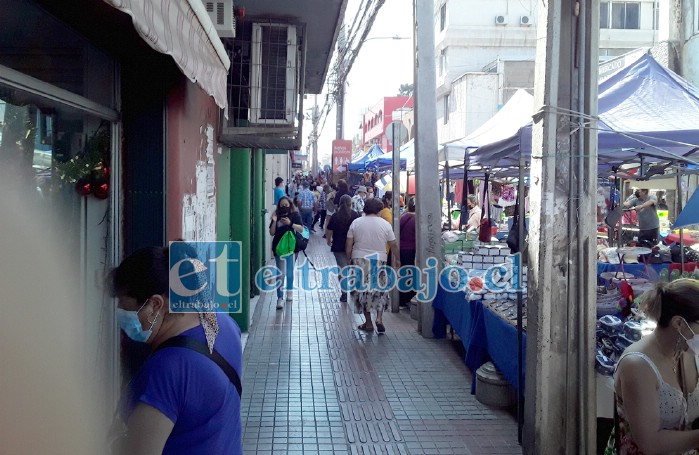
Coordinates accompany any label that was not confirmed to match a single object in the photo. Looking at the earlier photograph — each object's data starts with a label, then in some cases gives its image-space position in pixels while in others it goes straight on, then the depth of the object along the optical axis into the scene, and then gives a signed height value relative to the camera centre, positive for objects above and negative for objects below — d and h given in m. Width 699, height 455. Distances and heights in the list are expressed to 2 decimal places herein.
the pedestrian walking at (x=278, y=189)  14.07 +0.41
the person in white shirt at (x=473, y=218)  13.55 -0.19
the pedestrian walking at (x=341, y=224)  10.72 -0.26
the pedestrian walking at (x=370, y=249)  8.43 -0.52
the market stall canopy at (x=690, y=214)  5.32 -0.03
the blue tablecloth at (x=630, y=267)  7.36 -0.66
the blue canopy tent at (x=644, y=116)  5.31 +0.80
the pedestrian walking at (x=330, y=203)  19.25 +0.15
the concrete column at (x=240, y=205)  8.47 +0.03
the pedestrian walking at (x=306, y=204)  17.48 +0.10
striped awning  2.39 +0.77
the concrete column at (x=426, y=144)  8.61 +0.85
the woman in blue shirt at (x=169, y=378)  1.96 -0.53
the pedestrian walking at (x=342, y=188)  14.35 +0.44
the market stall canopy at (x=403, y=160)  14.56 +1.17
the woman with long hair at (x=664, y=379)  2.69 -0.71
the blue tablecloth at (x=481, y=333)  5.50 -1.20
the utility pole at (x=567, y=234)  4.14 -0.16
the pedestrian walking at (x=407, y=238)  10.02 -0.45
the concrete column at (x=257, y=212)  11.08 -0.08
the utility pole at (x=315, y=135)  36.49 +4.79
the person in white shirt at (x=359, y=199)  15.21 +0.22
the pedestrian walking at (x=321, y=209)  23.75 -0.04
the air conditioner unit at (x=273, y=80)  6.83 +1.33
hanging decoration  3.71 +0.22
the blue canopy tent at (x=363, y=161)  19.47 +1.45
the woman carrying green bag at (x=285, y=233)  9.72 -0.37
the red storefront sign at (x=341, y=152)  28.89 +2.45
